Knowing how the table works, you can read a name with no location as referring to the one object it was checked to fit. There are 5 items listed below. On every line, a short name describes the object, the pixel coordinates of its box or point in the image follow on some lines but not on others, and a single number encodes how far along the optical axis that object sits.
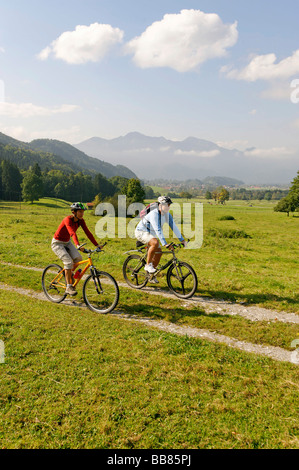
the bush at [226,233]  30.34
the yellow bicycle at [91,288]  8.83
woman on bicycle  10.01
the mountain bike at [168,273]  10.14
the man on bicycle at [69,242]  8.91
